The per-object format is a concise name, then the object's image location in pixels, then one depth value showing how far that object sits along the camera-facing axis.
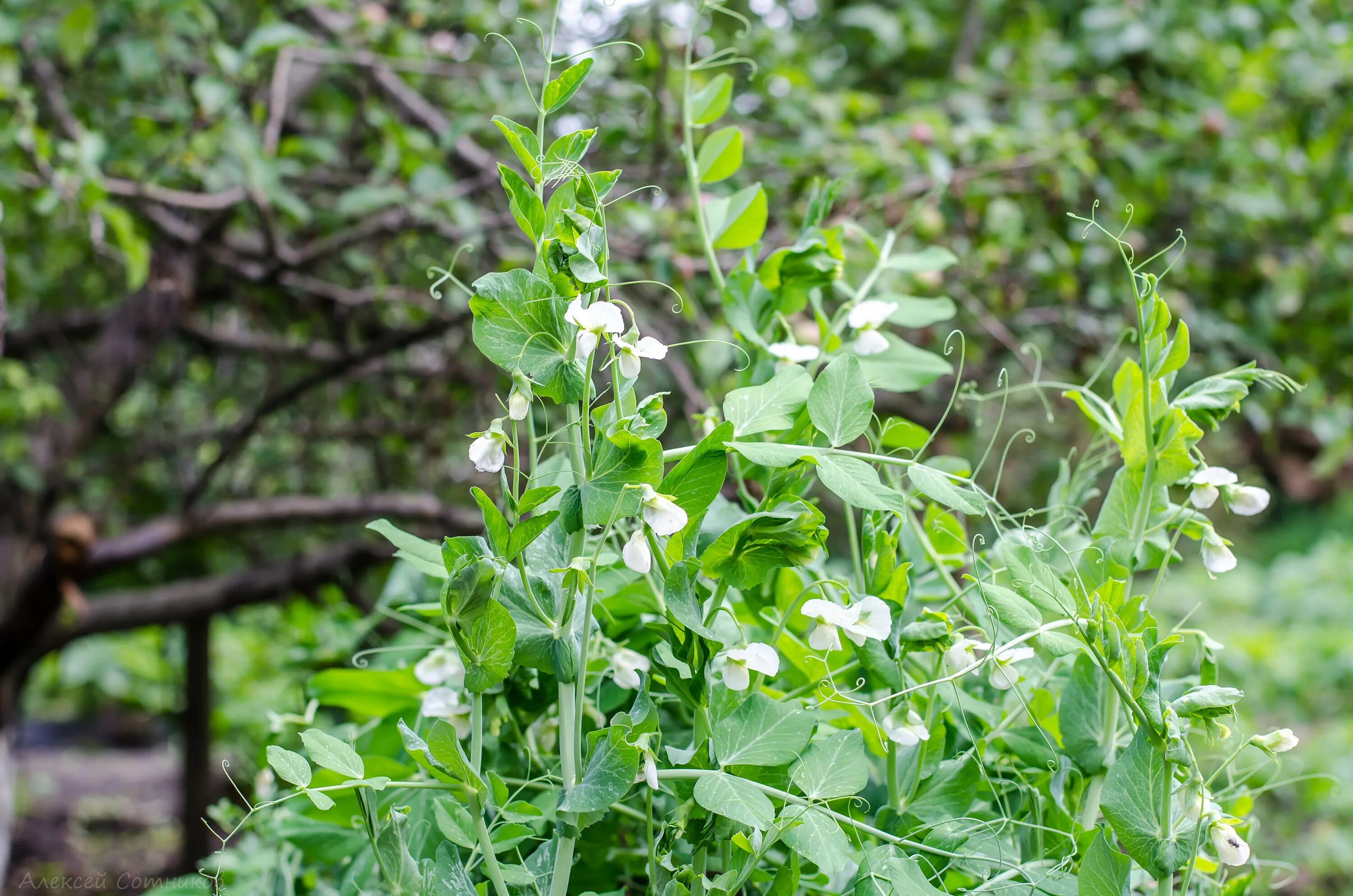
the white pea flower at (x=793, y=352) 1.75
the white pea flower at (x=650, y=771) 1.62
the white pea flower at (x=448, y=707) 1.70
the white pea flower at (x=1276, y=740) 1.66
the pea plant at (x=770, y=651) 1.62
